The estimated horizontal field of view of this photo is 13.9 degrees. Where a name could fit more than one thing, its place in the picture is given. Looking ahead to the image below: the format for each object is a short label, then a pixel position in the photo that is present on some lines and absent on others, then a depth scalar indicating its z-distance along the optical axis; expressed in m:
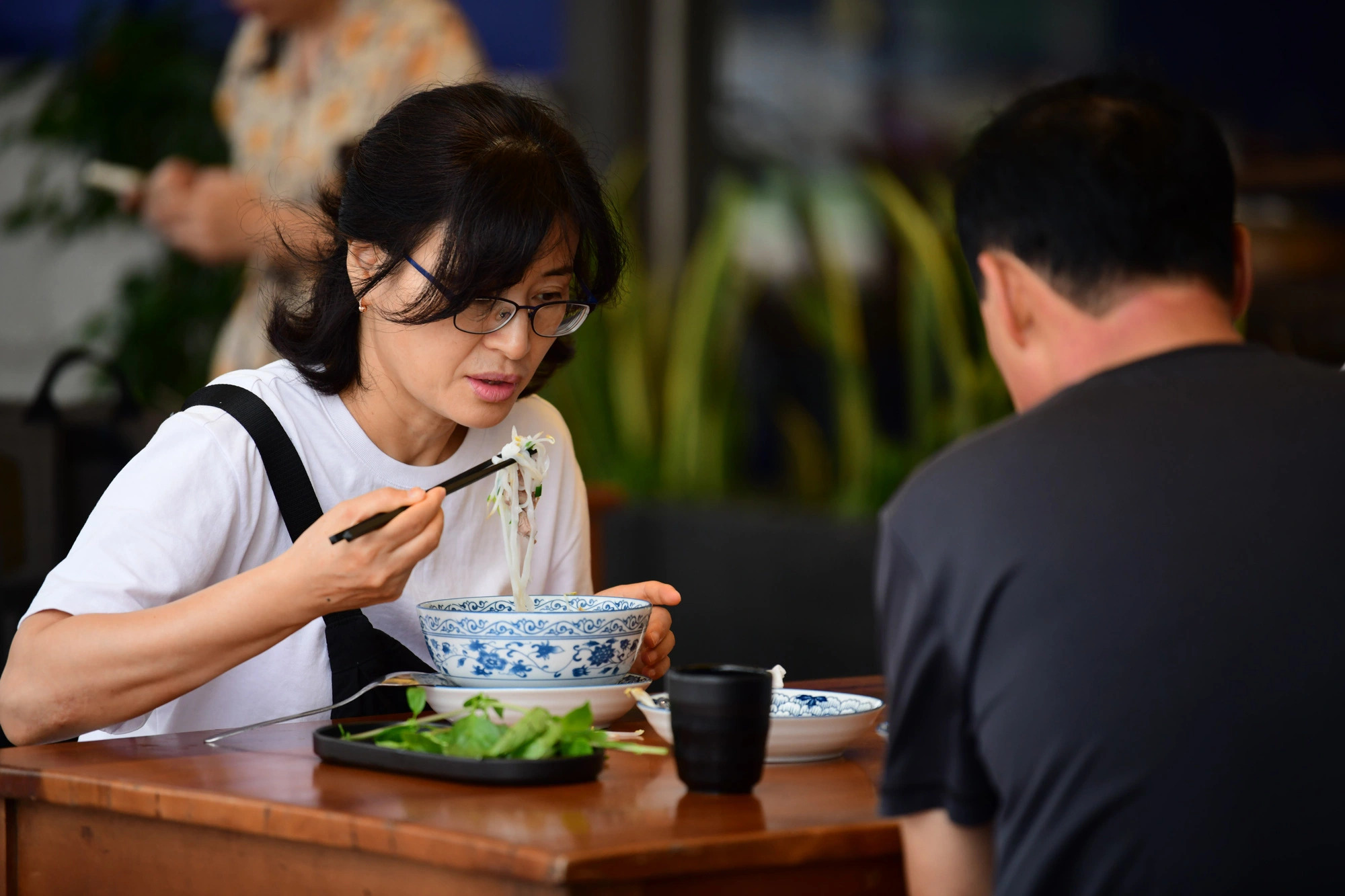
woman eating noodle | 4.16
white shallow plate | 4.09
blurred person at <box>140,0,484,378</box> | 8.47
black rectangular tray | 3.92
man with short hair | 3.66
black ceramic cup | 3.90
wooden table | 3.77
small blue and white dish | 4.02
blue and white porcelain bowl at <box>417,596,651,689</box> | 4.12
